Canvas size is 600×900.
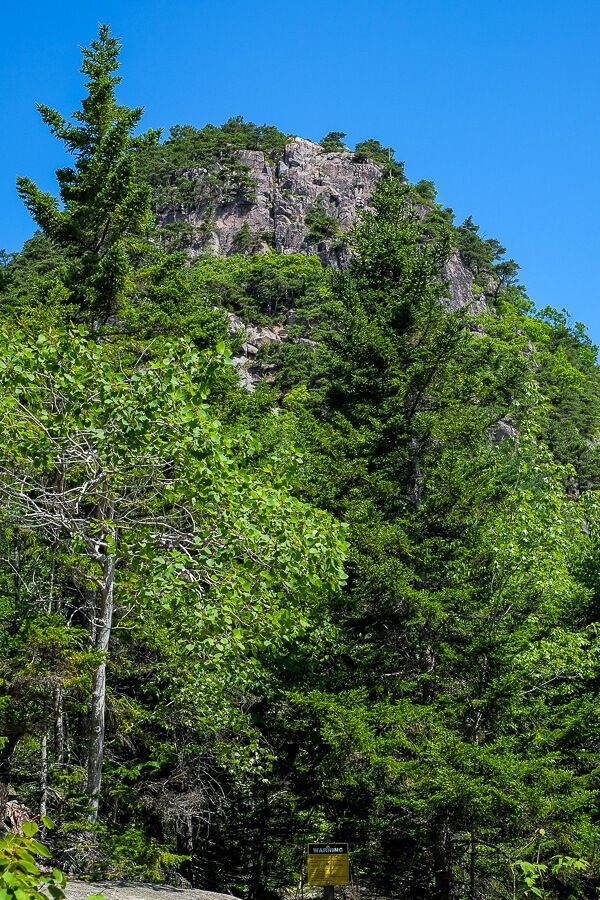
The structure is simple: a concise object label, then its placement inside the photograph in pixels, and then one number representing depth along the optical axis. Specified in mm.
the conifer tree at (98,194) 14383
